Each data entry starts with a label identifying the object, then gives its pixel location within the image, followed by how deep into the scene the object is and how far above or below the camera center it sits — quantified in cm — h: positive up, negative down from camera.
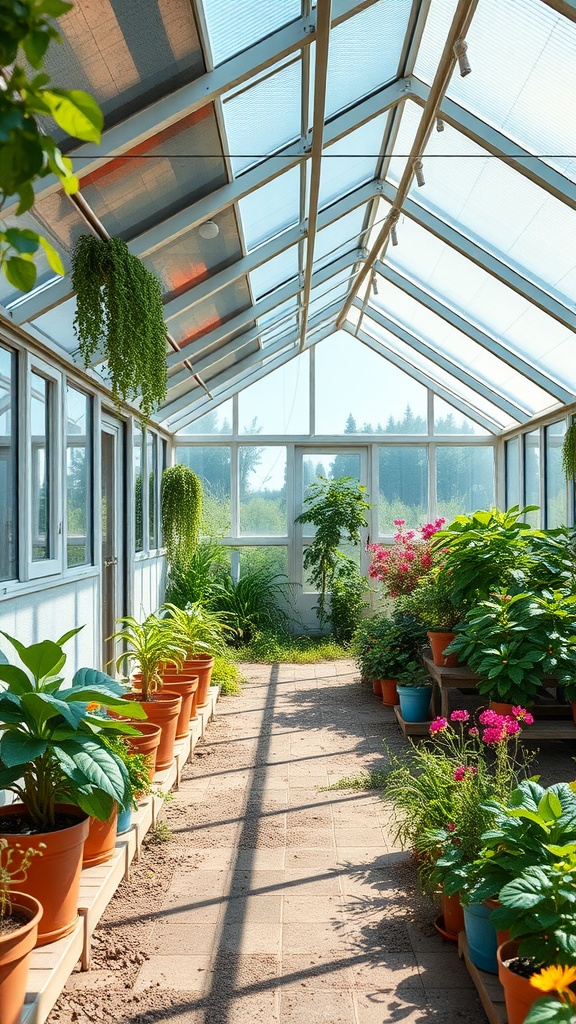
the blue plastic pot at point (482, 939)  247 -127
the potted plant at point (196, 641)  562 -85
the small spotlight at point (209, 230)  458 +159
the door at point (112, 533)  623 -13
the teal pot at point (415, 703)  564 -128
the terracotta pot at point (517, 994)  194 -114
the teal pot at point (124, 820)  330 -122
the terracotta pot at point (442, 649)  550 -90
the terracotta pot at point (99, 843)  302 -120
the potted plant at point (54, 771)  246 -78
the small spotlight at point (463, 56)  362 +200
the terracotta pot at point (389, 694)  659 -142
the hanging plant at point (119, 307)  324 +84
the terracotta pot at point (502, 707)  468 -109
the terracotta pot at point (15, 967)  197 -108
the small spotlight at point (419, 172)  493 +204
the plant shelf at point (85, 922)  222 -128
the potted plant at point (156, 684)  421 -90
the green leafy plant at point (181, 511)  765 +5
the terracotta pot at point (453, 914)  280 -136
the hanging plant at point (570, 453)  603 +45
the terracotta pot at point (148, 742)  374 -102
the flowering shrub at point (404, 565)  703 -44
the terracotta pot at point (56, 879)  243 -107
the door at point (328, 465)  1016 +62
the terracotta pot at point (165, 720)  420 -103
